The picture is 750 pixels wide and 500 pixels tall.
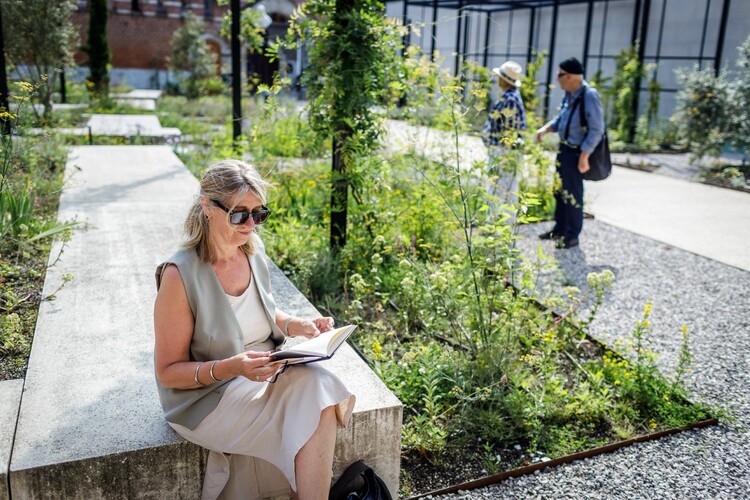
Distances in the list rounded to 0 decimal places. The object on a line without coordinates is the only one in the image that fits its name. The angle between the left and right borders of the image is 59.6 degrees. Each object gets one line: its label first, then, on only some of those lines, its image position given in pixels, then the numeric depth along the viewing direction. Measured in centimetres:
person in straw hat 602
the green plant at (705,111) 1159
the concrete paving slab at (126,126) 1077
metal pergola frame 1383
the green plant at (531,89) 671
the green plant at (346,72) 456
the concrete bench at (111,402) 223
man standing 614
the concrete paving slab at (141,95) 1875
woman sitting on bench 215
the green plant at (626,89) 1437
